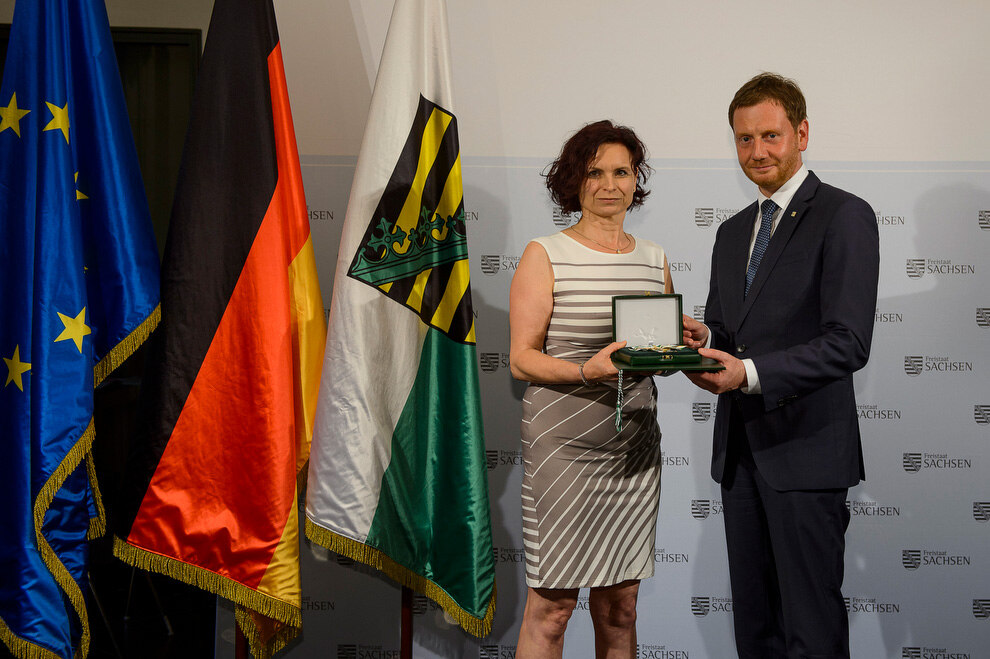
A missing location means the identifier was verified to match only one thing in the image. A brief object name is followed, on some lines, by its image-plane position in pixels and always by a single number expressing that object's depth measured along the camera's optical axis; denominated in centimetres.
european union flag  194
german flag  204
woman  204
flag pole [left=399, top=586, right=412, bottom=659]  227
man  183
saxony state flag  211
